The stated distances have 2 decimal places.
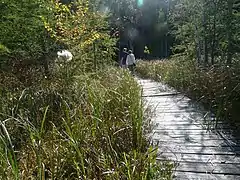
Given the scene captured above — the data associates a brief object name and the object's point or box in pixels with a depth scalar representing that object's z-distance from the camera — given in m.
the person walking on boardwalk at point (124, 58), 15.36
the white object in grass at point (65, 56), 5.88
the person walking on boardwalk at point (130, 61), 14.59
